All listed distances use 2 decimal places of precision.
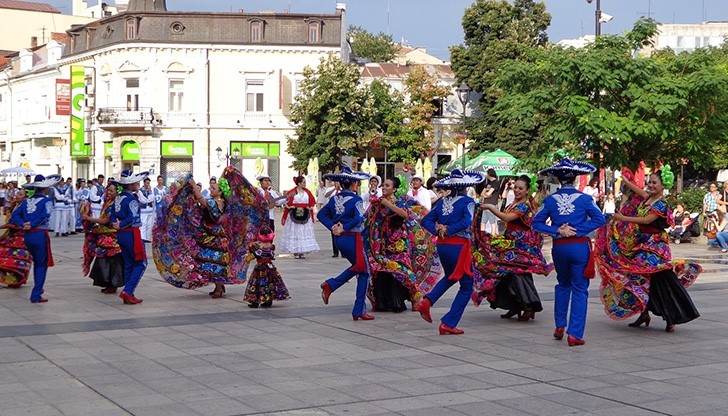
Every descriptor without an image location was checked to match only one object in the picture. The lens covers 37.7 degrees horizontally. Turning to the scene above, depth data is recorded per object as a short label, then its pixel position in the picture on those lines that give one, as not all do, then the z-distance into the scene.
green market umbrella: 34.59
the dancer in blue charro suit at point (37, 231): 14.02
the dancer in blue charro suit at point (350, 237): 12.36
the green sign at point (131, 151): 54.56
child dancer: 13.35
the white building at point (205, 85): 54.31
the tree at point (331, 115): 50.19
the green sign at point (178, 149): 54.69
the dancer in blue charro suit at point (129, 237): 13.96
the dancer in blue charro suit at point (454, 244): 11.15
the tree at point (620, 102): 24.86
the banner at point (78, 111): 56.81
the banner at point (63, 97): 57.56
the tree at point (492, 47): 54.06
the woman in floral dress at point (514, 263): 12.29
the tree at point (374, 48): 84.00
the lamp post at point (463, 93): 33.80
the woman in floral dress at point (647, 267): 11.37
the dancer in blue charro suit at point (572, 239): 10.49
